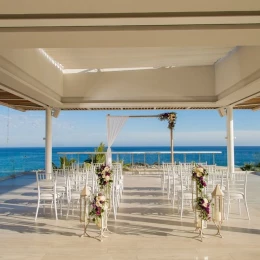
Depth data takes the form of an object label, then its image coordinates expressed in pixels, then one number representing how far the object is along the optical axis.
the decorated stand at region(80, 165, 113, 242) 4.90
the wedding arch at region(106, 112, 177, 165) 13.80
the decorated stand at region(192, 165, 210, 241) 4.96
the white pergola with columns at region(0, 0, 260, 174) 3.78
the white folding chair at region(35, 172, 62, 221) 6.35
